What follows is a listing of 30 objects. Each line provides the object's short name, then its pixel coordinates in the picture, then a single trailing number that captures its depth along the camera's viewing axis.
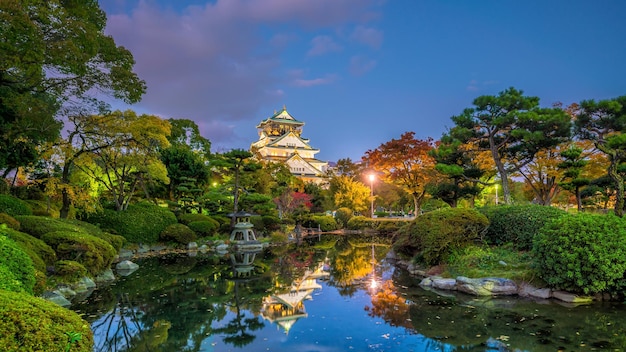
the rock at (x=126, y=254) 14.88
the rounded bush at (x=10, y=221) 9.17
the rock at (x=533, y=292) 7.97
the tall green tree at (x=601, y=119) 14.33
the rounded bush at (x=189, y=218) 19.52
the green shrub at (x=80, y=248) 9.41
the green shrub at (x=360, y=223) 29.45
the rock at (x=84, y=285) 8.92
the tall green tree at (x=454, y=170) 14.66
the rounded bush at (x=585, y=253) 7.17
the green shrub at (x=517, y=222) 10.05
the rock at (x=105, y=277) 10.27
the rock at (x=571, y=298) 7.49
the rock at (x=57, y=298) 7.43
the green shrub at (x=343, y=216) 31.59
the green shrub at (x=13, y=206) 11.01
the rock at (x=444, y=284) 8.98
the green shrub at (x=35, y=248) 7.42
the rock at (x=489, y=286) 8.37
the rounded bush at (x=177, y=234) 17.62
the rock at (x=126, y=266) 12.23
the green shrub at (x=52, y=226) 9.80
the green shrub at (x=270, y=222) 23.23
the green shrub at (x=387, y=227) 27.36
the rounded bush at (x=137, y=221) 16.05
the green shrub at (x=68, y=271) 8.73
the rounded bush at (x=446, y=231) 10.38
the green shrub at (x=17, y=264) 5.42
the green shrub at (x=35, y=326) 3.28
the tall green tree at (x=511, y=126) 14.16
